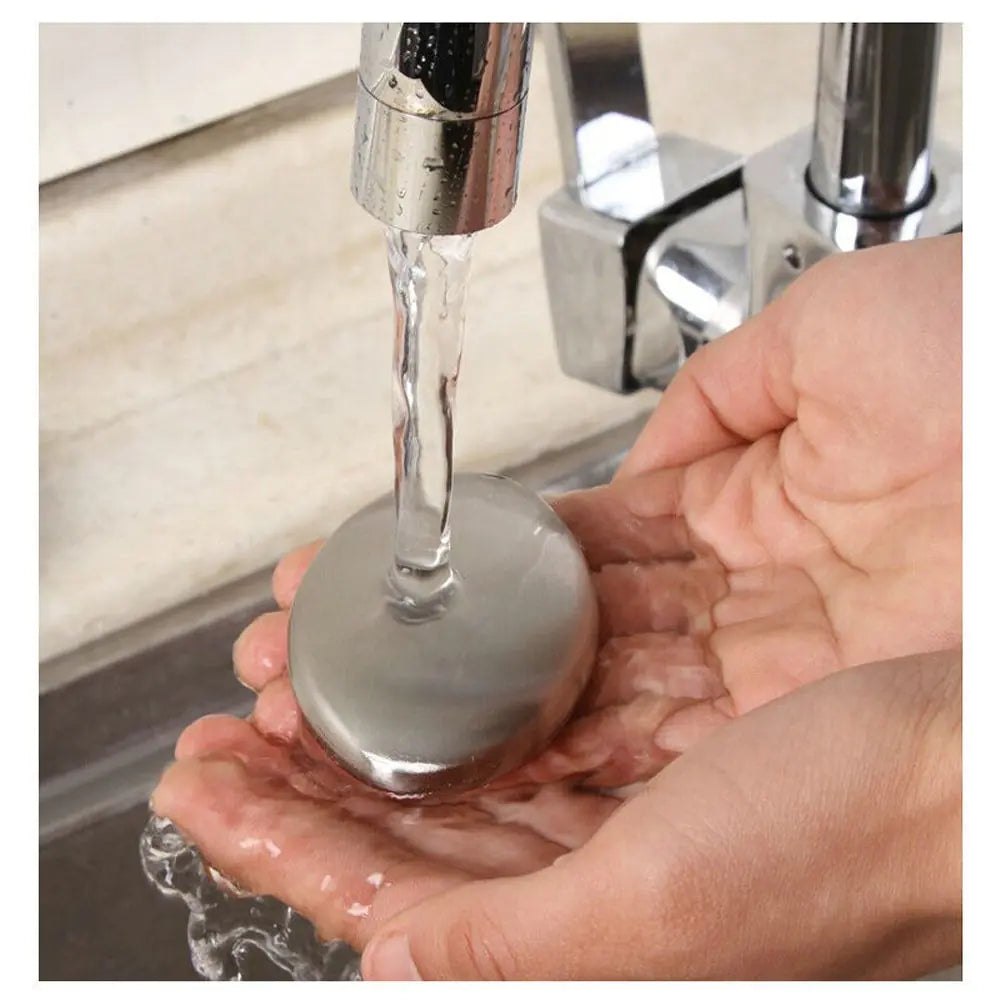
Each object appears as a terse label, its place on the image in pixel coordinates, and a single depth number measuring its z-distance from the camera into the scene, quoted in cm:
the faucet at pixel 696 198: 49
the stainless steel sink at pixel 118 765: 58
